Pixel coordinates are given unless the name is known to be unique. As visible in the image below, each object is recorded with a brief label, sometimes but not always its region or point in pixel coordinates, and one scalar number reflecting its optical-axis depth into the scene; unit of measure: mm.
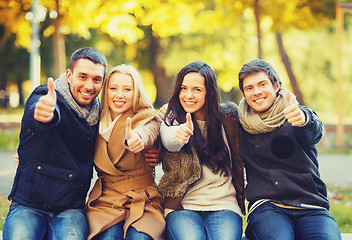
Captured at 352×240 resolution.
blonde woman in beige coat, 3055
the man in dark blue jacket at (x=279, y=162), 3023
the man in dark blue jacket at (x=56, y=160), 2945
